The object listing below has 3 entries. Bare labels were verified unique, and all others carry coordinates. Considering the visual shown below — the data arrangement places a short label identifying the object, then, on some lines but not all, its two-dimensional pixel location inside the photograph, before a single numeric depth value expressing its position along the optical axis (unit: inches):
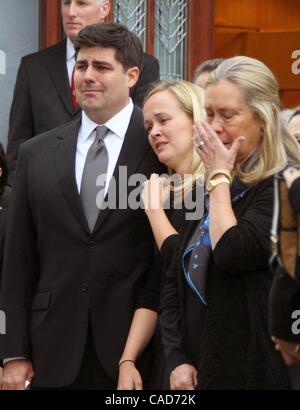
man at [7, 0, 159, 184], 498.6
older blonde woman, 331.6
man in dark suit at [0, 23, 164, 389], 402.3
